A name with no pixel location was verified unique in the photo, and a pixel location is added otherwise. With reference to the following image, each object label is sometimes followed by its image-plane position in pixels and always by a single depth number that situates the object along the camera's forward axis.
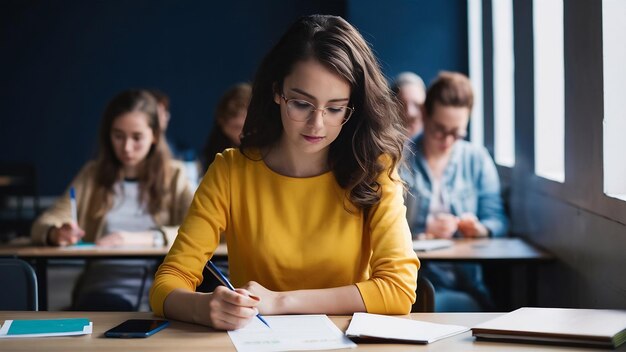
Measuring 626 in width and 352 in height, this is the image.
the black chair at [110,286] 3.64
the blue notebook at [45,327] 1.85
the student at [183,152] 5.06
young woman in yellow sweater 2.09
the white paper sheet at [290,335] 1.72
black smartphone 1.83
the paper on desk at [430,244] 3.54
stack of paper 1.77
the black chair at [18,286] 2.53
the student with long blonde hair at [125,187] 3.91
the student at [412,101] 5.14
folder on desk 1.71
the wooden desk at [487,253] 3.39
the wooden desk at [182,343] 1.73
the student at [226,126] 4.66
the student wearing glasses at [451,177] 3.99
